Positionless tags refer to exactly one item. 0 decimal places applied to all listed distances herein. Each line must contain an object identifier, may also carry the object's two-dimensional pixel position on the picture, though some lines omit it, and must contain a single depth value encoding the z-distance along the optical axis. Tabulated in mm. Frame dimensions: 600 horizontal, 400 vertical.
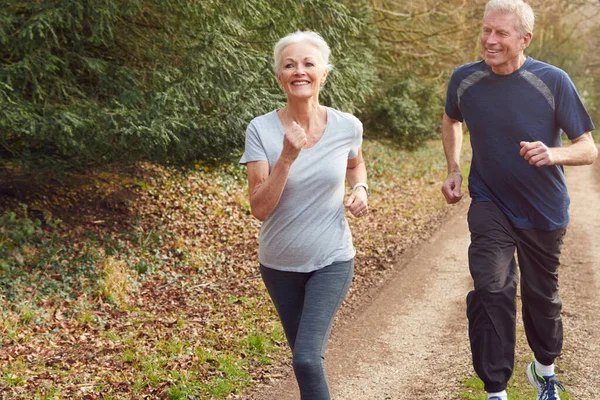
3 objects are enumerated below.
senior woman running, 3348
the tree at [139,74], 7109
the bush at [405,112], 19203
